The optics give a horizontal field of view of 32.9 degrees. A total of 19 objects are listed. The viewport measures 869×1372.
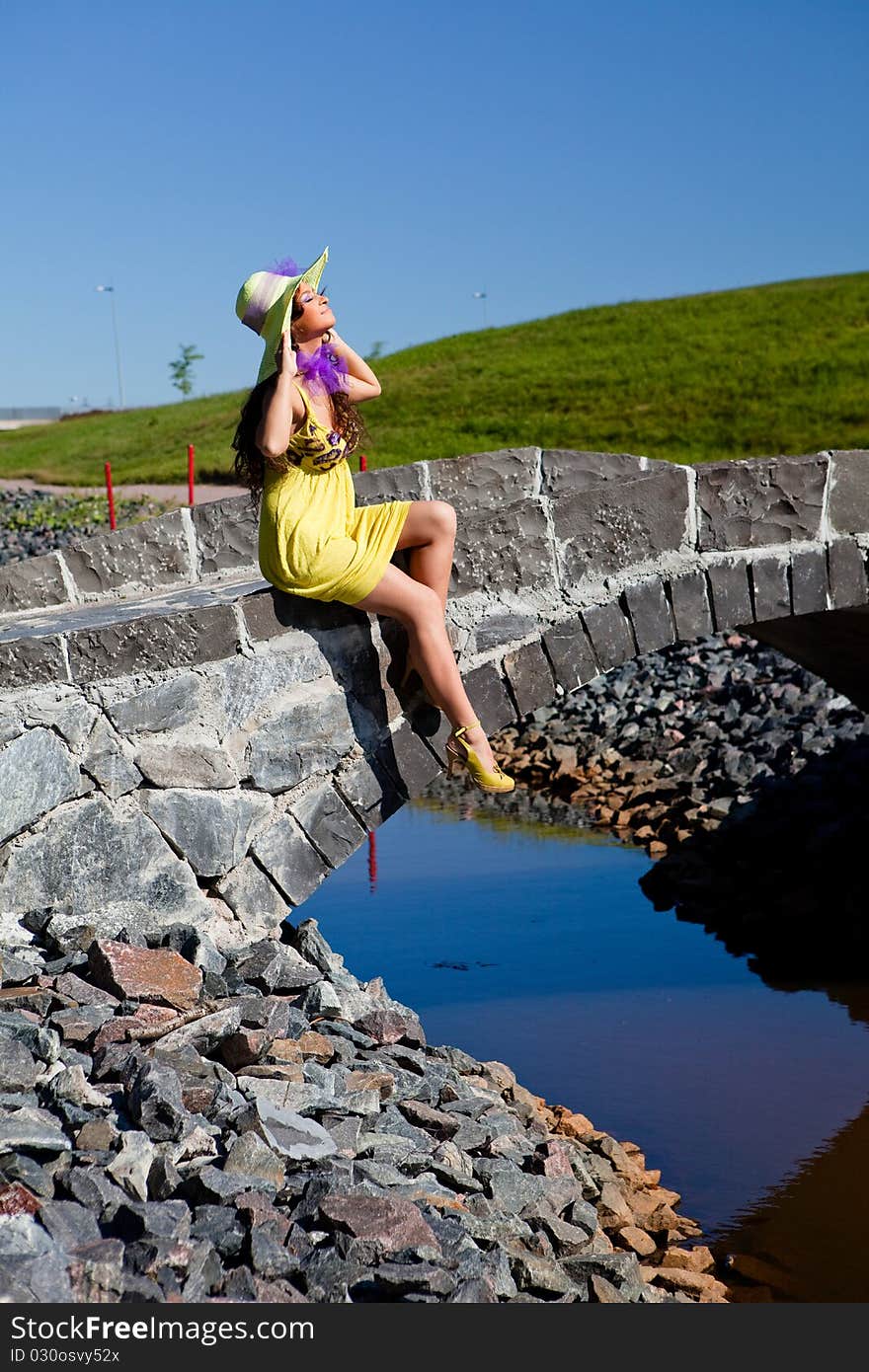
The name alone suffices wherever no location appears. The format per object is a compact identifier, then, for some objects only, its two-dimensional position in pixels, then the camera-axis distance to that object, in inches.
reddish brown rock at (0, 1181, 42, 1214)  123.3
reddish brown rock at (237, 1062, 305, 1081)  155.9
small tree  1860.2
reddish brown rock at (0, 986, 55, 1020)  161.9
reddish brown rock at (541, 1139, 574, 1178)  177.3
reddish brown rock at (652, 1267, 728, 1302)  171.9
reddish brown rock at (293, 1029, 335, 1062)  168.1
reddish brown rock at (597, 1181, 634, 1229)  183.9
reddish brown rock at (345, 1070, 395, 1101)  165.9
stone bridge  185.3
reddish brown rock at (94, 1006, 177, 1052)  155.9
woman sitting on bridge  190.9
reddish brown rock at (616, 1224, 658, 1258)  180.9
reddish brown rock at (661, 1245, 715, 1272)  179.9
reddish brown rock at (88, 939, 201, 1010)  169.5
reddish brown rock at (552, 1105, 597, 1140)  211.8
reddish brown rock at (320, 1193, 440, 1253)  128.7
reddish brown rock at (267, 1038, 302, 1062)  162.4
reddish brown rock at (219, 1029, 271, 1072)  157.2
